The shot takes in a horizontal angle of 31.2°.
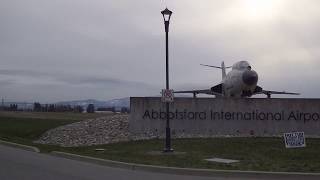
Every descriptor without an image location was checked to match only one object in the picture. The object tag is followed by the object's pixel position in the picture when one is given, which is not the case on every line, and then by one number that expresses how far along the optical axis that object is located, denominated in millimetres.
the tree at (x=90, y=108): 91544
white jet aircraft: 36656
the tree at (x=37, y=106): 95631
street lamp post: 22359
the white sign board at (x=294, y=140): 21219
